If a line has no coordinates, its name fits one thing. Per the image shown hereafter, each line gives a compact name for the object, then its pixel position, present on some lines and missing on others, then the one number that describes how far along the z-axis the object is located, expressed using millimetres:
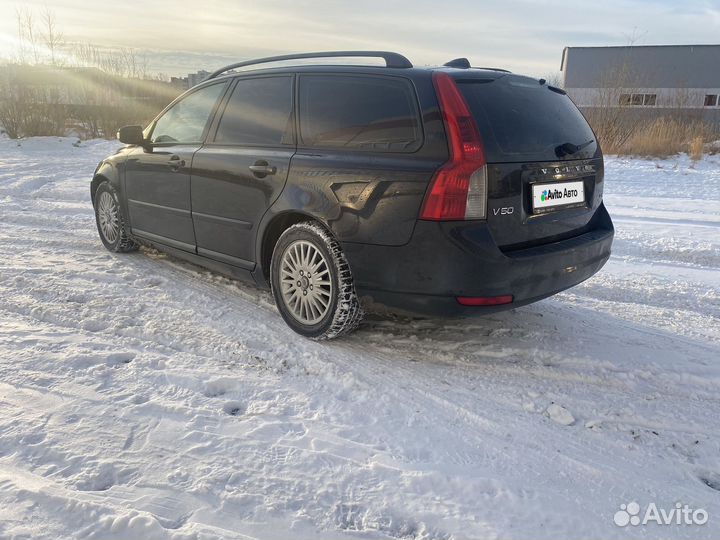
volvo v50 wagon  2889
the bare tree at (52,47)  24438
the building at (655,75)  18219
